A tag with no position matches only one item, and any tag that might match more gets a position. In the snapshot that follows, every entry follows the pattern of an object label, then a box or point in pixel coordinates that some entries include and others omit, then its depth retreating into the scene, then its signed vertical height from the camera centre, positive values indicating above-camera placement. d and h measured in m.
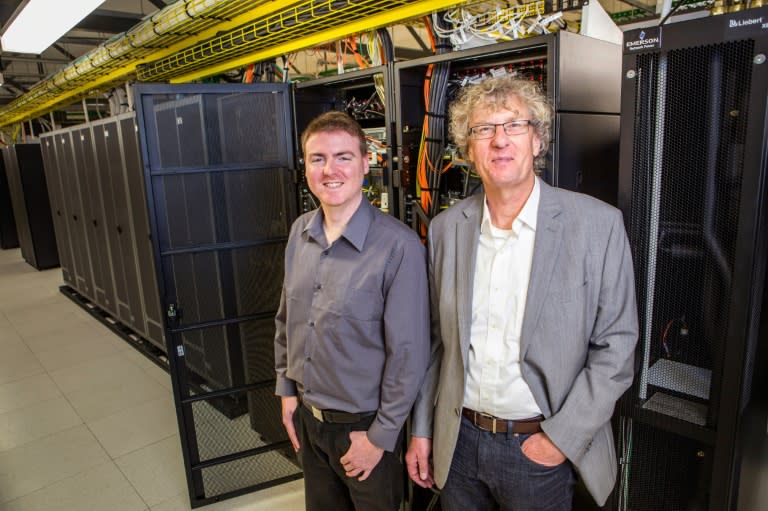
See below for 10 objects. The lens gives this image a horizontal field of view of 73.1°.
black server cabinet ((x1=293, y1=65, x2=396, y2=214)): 2.17 +0.23
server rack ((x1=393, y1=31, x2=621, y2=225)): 1.53 +0.15
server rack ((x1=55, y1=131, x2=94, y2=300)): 5.50 -0.39
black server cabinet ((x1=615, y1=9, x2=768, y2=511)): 1.17 -0.23
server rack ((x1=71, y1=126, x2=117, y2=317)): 5.08 -0.50
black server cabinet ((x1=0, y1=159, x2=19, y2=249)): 10.41 -1.07
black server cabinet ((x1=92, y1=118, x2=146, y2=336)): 4.47 -0.50
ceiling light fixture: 2.70 +0.83
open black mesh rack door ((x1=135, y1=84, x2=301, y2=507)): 2.38 -0.40
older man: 1.20 -0.40
